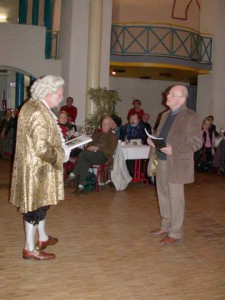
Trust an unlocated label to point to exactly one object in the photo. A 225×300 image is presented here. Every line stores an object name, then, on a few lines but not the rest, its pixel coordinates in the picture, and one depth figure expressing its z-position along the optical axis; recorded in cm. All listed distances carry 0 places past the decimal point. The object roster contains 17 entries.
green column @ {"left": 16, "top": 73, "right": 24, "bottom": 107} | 1507
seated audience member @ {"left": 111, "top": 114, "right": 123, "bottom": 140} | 860
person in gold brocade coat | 324
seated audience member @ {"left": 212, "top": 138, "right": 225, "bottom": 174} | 893
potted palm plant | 882
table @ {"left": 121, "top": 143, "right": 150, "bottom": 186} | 707
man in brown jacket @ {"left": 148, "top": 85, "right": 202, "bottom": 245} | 392
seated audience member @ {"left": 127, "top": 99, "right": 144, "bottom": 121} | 1020
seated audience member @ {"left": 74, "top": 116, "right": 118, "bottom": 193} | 660
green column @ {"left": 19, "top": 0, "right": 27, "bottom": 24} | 1312
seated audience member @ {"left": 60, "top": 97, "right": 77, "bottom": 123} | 1000
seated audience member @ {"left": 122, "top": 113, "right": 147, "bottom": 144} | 791
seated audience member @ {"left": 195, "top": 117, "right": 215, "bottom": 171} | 931
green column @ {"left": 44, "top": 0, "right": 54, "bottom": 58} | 1287
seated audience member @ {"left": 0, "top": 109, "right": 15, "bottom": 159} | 1015
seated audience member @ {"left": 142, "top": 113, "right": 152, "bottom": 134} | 955
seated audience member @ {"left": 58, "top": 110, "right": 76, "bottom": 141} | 744
